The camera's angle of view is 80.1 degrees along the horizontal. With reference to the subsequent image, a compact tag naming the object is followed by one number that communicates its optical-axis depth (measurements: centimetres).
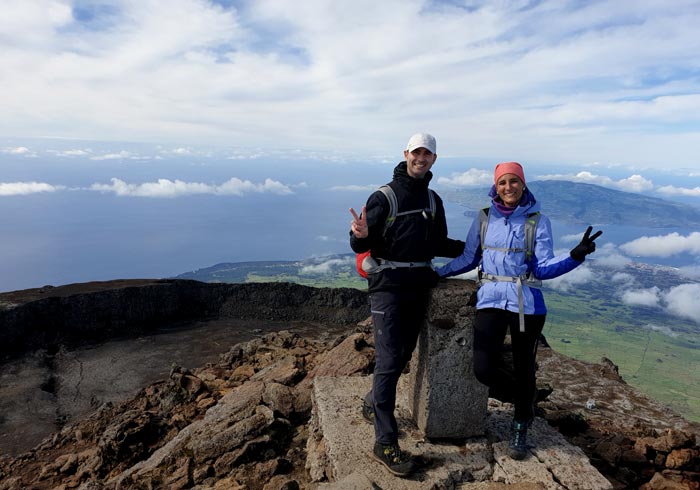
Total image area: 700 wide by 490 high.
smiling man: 417
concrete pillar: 445
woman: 399
